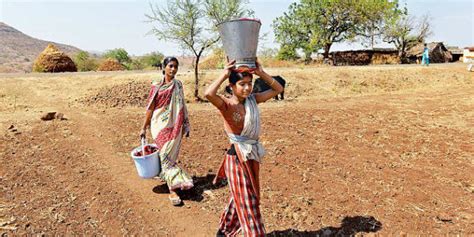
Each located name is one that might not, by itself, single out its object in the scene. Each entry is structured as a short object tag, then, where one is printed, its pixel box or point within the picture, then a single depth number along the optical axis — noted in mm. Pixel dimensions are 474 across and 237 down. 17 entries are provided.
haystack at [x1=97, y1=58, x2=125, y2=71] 20664
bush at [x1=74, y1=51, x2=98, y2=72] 23019
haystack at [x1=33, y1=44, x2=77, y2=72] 18062
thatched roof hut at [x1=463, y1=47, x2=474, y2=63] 31541
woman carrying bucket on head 2824
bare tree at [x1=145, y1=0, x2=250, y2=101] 12094
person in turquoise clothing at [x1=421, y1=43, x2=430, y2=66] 20828
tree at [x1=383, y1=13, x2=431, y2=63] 27828
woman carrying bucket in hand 4289
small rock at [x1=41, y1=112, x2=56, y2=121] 8352
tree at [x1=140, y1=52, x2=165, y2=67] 36219
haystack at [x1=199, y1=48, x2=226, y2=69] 18633
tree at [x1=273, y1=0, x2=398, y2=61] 27531
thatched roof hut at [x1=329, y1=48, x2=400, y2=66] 27859
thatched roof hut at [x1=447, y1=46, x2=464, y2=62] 33469
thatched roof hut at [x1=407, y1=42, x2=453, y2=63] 28869
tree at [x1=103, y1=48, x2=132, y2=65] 34750
